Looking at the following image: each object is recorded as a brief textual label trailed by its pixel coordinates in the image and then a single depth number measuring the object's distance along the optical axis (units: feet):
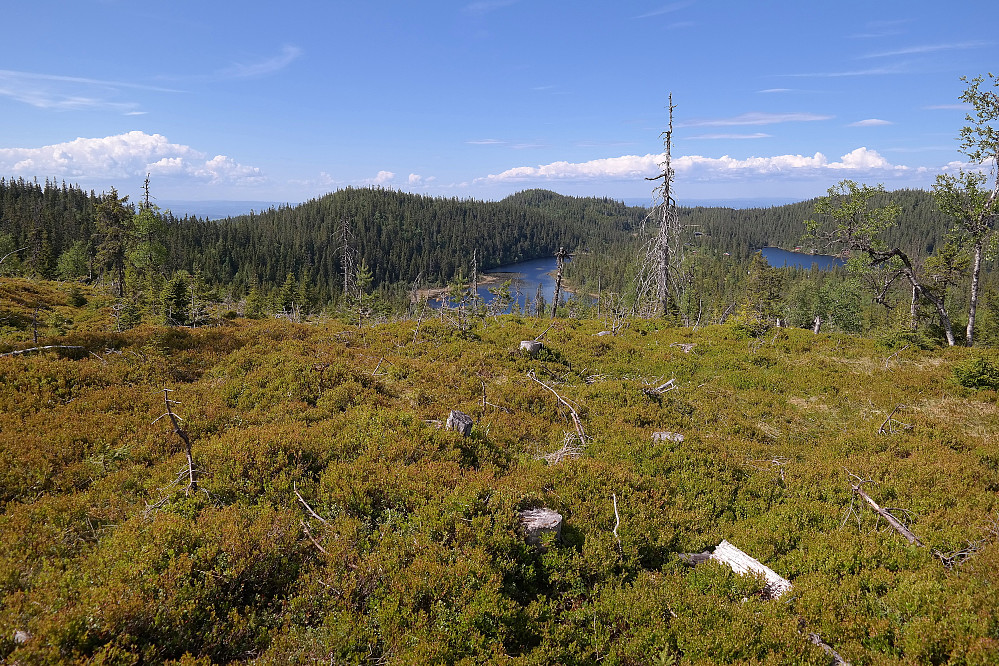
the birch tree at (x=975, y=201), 60.08
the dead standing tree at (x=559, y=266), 99.33
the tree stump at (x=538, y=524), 23.63
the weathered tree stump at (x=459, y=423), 34.78
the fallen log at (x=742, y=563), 21.91
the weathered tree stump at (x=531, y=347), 59.94
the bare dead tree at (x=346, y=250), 137.48
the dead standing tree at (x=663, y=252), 87.97
